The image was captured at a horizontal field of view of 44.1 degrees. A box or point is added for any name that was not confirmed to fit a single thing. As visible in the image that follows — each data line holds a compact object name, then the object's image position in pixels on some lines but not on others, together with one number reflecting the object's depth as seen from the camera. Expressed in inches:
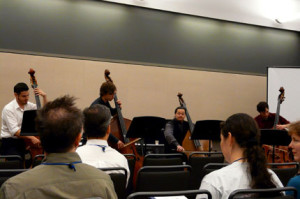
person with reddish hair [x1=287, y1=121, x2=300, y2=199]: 90.4
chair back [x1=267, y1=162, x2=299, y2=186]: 111.4
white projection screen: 297.6
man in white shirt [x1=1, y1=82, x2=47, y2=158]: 176.4
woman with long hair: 74.2
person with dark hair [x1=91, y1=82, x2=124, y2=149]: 170.1
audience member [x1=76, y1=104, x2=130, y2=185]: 94.7
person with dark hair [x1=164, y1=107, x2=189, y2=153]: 210.4
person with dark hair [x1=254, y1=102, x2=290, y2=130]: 231.0
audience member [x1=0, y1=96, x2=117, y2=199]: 52.7
